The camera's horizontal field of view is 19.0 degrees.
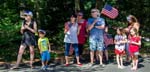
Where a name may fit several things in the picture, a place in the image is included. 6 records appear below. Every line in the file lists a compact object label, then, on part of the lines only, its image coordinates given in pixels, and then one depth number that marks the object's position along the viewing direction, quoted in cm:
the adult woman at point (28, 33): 1301
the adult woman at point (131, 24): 1347
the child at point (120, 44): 1343
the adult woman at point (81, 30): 1386
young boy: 1283
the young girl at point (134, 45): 1309
